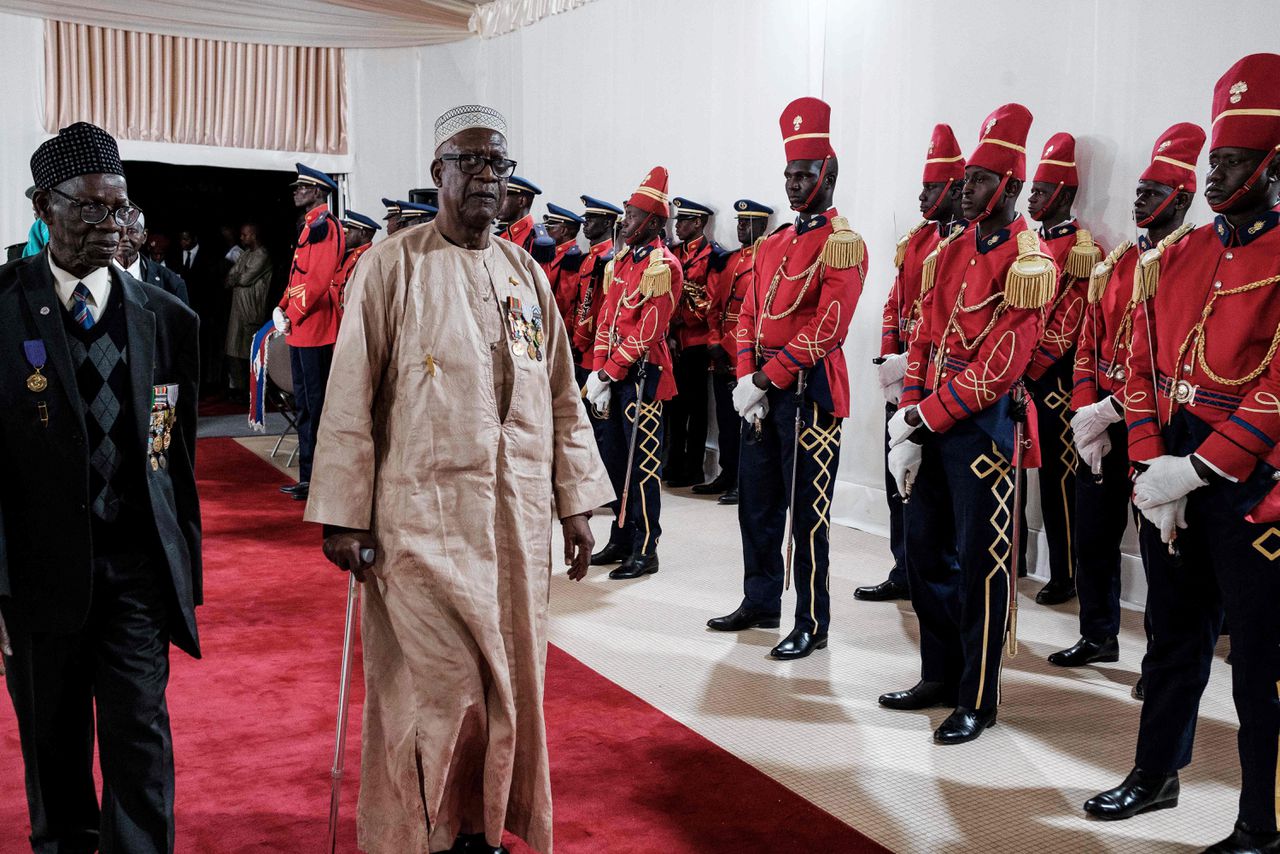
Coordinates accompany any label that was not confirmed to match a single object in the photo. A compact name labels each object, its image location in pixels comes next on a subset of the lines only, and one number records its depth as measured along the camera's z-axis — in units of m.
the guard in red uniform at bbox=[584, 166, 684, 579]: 5.46
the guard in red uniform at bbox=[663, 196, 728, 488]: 7.60
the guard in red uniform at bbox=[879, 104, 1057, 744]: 3.43
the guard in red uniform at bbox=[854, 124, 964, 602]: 5.23
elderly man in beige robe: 2.45
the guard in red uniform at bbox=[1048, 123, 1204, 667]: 4.37
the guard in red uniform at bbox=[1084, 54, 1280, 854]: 2.60
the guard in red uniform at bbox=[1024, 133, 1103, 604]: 4.96
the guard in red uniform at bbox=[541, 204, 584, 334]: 7.66
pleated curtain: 9.70
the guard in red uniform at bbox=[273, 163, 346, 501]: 7.22
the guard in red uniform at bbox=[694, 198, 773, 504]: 7.35
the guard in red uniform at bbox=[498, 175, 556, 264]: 7.77
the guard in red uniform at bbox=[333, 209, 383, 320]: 7.88
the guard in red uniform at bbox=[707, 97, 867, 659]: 4.22
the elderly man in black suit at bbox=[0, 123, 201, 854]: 2.25
